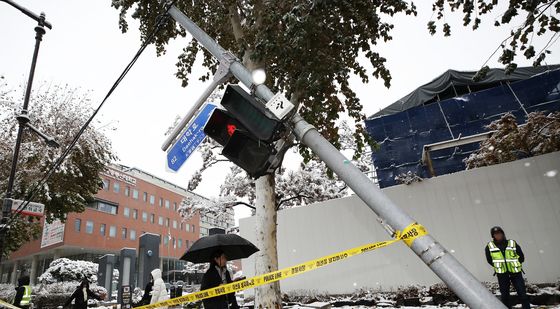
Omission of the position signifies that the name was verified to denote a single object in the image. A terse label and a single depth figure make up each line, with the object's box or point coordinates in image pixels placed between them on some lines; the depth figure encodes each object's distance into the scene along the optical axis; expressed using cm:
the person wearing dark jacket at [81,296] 962
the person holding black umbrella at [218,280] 466
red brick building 4181
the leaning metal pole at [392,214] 212
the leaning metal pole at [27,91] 739
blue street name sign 385
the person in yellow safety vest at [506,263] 624
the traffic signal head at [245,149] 317
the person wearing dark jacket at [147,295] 940
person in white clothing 858
